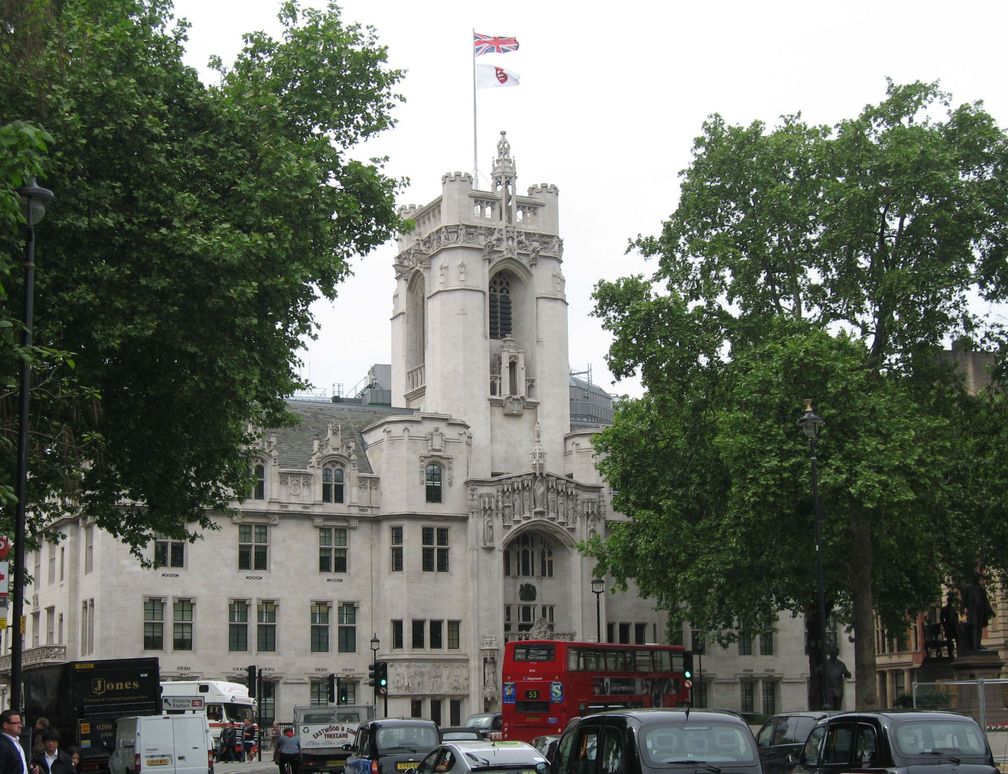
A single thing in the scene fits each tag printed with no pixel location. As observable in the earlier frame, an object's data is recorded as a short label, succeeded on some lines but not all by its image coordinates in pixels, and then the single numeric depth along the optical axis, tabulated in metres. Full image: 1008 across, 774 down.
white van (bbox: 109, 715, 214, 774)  31.41
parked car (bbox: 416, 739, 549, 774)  21.05
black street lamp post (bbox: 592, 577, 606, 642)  60.44
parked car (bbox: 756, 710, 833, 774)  27.31
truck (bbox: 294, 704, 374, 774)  36.06
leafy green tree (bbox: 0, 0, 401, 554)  25.78
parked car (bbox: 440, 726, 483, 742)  38.09
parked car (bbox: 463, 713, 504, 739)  46.06
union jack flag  69.62
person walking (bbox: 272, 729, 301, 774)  35.69
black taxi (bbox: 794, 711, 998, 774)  17.67
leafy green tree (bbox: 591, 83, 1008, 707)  42.56
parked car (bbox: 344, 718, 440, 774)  28.05
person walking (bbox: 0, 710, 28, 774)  15.20
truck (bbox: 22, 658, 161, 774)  36.00
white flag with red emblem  71.19
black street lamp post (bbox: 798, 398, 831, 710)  35.78
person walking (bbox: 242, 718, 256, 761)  56.38
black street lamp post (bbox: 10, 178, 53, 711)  20.30
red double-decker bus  44.47
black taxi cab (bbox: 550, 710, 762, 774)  16.25
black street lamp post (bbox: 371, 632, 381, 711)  59.99
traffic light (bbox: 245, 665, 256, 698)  51.10
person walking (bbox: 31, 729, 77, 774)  21.95
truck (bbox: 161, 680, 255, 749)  55.97
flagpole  73.94
